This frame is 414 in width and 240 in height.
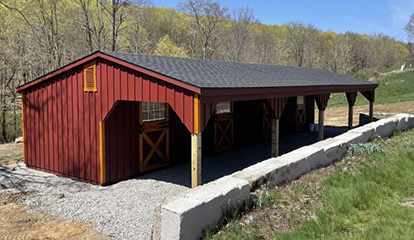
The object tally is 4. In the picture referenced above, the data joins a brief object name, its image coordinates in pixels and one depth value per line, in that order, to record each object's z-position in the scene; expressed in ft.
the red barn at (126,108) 20.88
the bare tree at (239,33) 138.92
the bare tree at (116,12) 77.30
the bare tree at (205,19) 119.75
